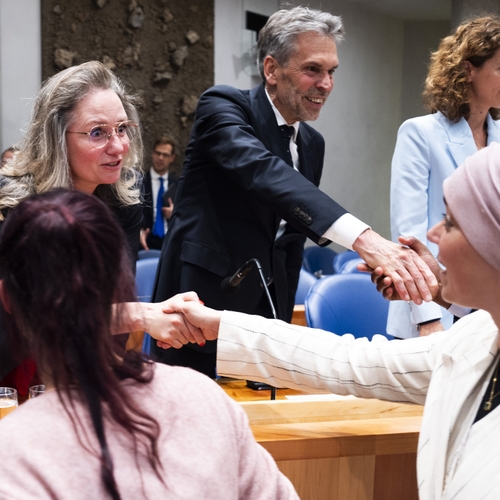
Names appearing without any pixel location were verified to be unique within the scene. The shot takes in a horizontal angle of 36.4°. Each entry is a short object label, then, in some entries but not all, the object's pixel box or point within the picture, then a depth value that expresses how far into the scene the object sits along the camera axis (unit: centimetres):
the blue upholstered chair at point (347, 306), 287
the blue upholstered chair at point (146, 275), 335
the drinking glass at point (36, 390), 163
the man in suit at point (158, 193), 678
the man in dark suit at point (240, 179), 255
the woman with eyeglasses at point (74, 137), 224
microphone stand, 197
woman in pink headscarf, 116
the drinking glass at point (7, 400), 162
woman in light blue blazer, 249
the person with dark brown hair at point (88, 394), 85
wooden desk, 154
